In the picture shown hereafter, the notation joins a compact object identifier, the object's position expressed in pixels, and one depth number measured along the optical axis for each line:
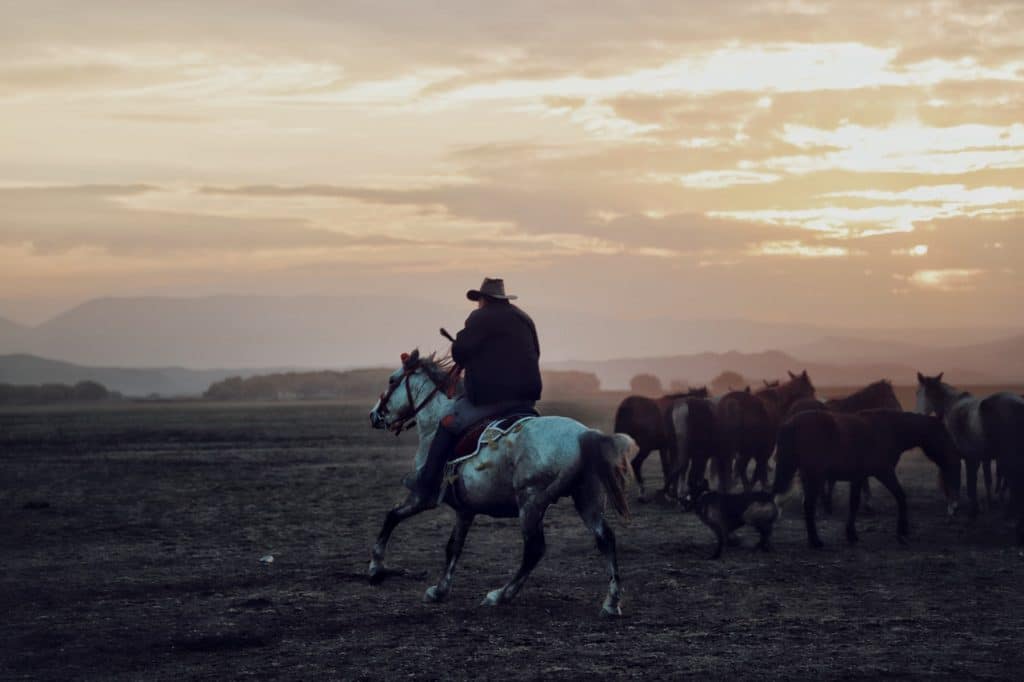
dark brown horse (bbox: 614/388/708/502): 21.33
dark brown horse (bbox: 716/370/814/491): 19.88
